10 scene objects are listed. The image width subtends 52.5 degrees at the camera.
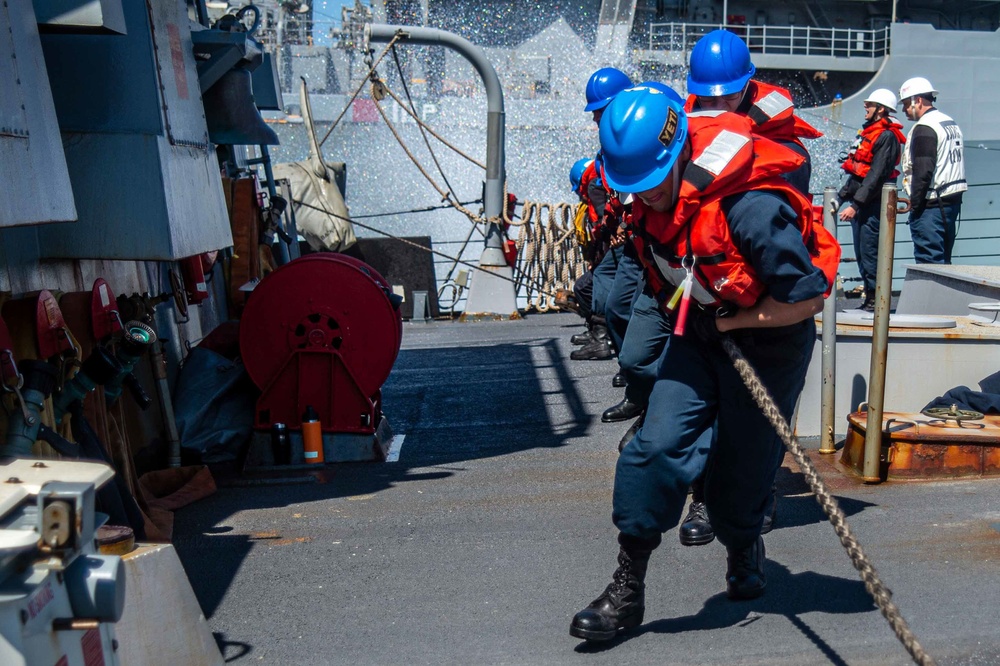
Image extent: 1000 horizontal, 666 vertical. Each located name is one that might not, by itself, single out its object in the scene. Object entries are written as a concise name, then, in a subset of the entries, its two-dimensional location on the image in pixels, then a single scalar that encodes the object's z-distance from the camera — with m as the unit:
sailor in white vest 8.89
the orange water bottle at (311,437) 5.69
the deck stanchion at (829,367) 5.18
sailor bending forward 2.96
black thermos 5.68
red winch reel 5.70
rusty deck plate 4.78
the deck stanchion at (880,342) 4.64
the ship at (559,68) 26.84
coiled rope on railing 13.21
